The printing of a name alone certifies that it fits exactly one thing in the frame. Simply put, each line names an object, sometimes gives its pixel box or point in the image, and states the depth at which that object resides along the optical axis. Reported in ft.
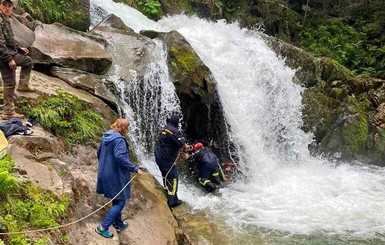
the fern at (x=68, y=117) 24.56
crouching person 33.02
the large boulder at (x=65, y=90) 26.98
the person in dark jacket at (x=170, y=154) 26.53
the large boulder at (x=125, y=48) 33.94
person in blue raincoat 18.62
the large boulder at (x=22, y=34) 28.78
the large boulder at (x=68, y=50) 30.58
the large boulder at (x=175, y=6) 68.90
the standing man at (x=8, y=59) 21.02
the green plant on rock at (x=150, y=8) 63.46
